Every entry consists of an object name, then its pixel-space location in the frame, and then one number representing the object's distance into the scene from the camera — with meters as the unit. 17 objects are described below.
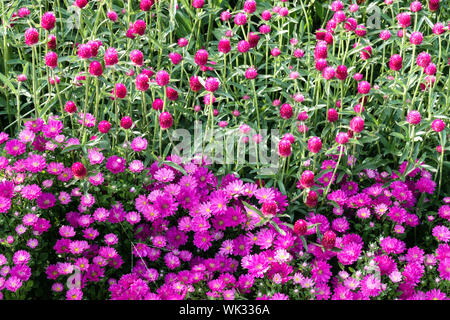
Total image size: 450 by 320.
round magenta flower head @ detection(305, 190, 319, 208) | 2.49
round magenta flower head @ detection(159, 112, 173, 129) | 2.51
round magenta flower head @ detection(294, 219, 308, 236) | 2.38
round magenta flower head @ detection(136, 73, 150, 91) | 2.58
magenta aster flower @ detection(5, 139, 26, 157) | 2.66
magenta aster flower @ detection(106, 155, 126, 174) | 2.62
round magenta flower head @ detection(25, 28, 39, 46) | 2.55
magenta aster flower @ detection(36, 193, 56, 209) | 2.43
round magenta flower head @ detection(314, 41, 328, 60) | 2.73
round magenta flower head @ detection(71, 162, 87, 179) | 2.38
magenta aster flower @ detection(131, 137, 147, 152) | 2.71
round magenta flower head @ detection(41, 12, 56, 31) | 2.60
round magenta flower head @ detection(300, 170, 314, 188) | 2.37
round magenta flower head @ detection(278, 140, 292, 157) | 2.38
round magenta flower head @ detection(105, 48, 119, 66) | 2.52
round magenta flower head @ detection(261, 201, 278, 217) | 2.35
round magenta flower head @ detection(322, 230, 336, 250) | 2.36
